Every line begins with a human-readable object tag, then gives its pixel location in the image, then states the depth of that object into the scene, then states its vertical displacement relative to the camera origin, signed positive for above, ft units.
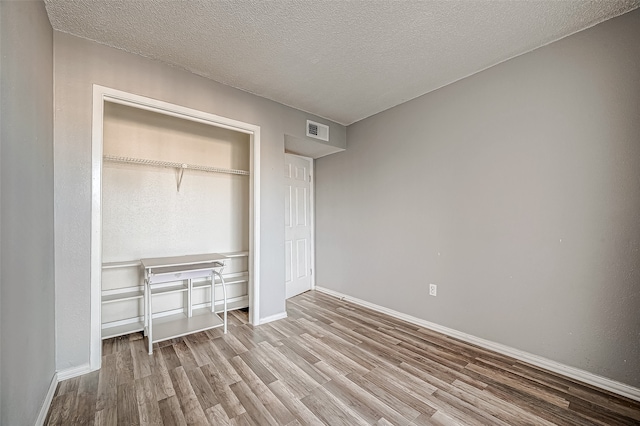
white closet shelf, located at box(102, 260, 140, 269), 7.83 -1.51
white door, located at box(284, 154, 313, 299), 12.32 -0.43
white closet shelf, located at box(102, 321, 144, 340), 7.68 -3.54
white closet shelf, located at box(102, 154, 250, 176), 7.57 +1.70
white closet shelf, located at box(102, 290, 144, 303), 7.86 -2.55
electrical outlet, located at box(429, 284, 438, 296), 8.67 -2.57
